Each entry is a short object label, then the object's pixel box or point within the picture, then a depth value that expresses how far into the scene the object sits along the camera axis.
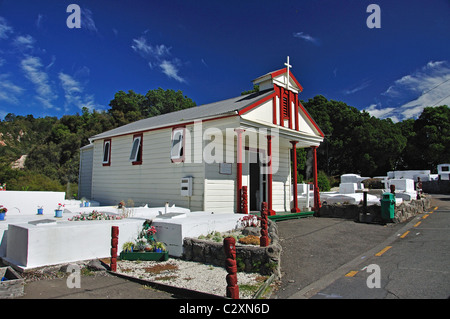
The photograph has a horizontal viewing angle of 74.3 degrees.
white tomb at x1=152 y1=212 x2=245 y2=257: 7.16
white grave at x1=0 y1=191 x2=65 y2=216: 10.85
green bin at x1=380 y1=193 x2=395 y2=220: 11.69
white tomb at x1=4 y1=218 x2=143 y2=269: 6.05
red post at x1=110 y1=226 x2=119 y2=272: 5.99
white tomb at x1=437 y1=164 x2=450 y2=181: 35.50
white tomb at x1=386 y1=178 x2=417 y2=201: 19.28
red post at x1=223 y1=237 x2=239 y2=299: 4.18
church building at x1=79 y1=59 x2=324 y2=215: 11.20
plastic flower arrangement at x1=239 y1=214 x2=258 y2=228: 9.11
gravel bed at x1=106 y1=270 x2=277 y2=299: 4.45
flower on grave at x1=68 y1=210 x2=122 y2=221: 8.53
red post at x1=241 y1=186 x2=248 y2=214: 10.96
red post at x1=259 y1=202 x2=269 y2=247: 6.39
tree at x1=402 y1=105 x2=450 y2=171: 41.69
